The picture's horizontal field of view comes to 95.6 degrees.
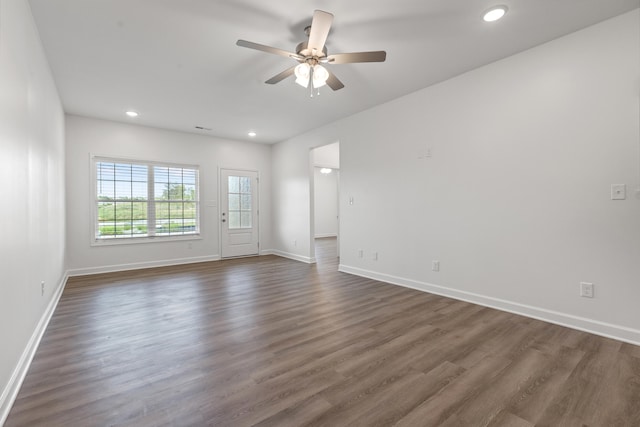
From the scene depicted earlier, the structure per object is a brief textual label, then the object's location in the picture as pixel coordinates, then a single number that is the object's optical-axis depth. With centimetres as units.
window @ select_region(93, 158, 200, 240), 536
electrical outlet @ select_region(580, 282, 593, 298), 268
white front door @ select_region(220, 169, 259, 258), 669
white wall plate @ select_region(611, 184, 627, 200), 250
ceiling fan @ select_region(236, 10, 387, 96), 232
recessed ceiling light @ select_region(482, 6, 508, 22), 240
